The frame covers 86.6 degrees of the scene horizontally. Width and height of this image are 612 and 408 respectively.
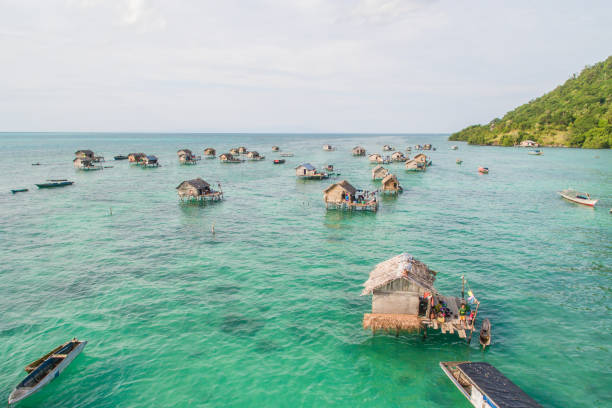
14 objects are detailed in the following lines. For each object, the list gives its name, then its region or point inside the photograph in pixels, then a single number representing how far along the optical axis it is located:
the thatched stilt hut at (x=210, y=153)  144.79
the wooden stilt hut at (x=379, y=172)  83.06
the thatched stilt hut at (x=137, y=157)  113.38
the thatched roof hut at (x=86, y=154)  112.49
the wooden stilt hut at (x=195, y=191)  57.06
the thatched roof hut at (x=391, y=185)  63.84
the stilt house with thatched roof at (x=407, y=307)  20.48
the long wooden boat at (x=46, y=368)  16.44
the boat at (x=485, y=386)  14.55
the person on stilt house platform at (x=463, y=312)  20.63
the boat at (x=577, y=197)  53.90
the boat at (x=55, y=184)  71.36
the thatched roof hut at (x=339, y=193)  52.94
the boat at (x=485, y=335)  20.22
